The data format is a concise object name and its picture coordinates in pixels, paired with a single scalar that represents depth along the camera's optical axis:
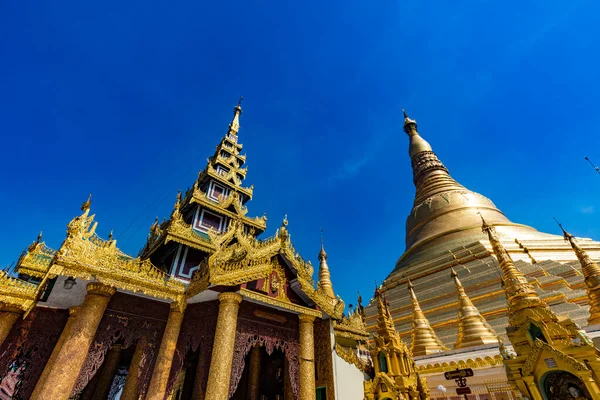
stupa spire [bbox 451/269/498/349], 12.20
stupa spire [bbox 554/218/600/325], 9.82
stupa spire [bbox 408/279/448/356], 12.82
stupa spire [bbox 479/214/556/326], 7.92
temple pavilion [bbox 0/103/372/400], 7.32
